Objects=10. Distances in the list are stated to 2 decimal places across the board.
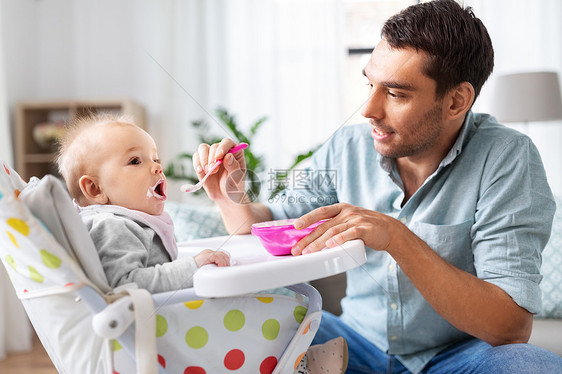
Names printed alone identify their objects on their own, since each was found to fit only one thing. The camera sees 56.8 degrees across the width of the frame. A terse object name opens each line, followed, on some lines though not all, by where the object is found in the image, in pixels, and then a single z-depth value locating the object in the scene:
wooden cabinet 3.02
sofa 1.71
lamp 2.77
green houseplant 2.68
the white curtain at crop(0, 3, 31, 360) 2.62
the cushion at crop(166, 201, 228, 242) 1.75
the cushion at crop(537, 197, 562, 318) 1.71
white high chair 0.67
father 1.05
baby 0.88
